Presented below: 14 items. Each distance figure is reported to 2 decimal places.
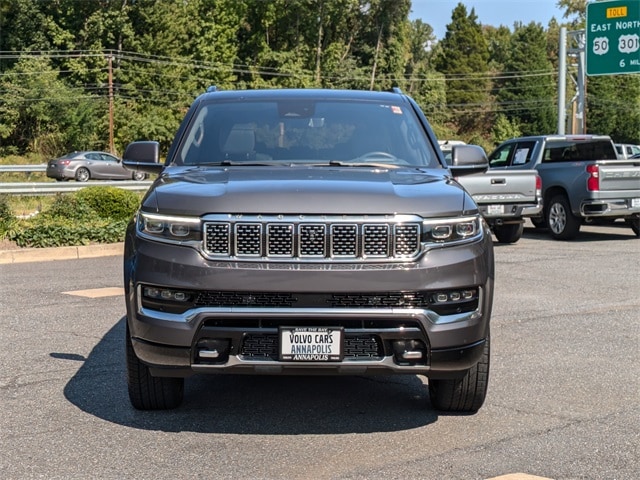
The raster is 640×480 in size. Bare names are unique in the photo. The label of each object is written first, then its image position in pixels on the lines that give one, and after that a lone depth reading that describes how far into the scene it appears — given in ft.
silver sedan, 136.77
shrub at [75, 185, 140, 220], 58.49
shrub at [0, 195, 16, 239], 52.42
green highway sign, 88.53
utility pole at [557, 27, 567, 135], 94.94
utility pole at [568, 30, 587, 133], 96.94
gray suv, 16.48
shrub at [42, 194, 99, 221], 56.24
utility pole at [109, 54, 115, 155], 196.95
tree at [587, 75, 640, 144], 311.06
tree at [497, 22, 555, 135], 336.08
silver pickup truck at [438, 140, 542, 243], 55.36
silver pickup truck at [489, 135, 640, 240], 59.26
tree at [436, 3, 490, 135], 353.31
